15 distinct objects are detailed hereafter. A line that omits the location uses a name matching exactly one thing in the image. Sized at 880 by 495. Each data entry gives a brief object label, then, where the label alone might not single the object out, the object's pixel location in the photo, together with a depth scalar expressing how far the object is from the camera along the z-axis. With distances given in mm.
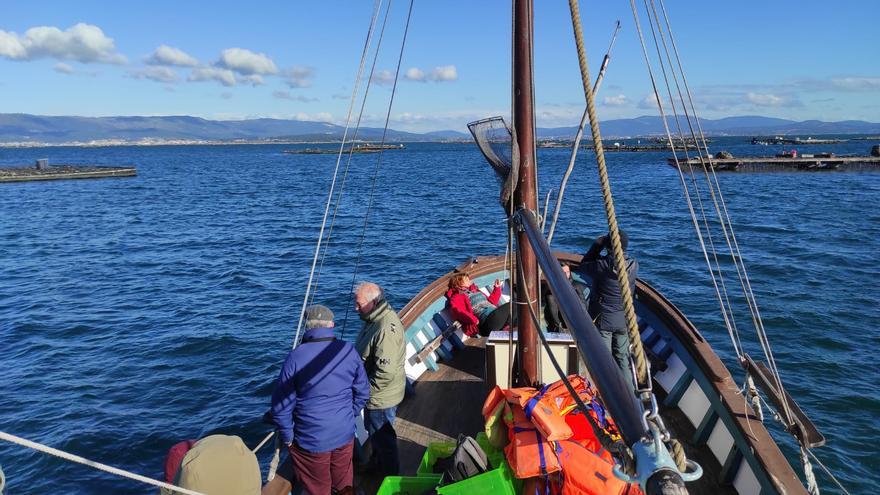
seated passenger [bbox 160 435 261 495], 3133
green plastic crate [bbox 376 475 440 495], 4535
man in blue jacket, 4270
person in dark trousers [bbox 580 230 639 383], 6605
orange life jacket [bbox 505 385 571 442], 3832
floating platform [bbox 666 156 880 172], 63125
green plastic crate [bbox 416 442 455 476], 4883
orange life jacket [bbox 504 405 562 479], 3889
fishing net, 5305
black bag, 4305
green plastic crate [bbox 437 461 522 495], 4027
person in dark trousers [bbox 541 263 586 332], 8509
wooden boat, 2229
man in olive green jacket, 5160
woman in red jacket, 8727
